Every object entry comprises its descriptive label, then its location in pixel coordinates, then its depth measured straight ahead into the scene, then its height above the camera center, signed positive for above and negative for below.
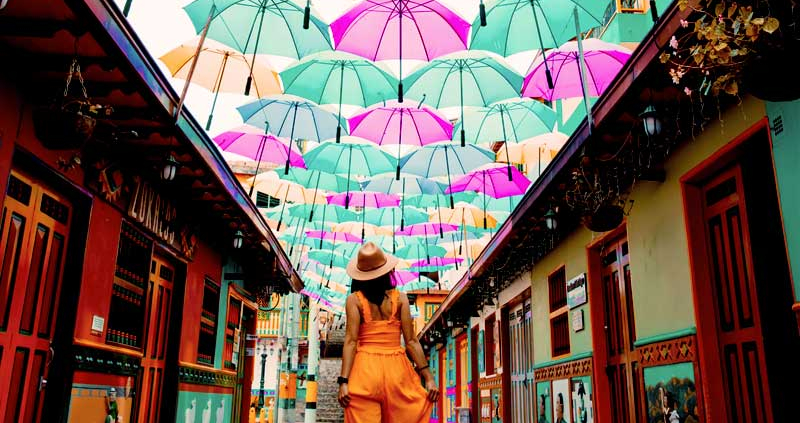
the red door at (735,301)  4.57 +0.72
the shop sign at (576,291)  8.18 +1.35
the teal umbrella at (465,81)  8.46 +4.19
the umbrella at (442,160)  11.11 +3.98
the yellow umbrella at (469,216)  13.60 +3.83
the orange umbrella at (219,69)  8.28 +4.27
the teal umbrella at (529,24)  7.48 +4.29
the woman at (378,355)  4.04 +0.25
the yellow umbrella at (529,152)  10.16 +3.82
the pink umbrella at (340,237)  16.56 +3.98
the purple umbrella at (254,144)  10.12 +3.84
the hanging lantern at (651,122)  4.60 +1.94
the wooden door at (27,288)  4.80 +0.80
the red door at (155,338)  7.91 +0.68
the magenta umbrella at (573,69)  7.37 +3.75
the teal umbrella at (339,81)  8.92 +4.31
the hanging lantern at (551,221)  7.58 +2.02
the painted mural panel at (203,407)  8.93 -0.23
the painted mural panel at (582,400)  7.79 -0.04
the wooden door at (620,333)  6.80 +0.71
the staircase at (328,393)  28.14 +0.03
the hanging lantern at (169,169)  5.93 +2.00
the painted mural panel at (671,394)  5.14 +0.03
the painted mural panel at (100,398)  5.70 -0.07
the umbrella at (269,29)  7.85 +4.41
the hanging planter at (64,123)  4.13 +1.68
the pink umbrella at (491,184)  10.92 +3.55
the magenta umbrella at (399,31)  7.63 +4.28
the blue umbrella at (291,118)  9.41 +4.03
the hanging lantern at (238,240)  9.36 +2.17
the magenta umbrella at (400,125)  9.74 +4.03
